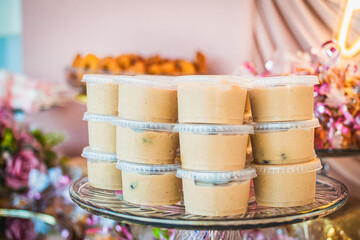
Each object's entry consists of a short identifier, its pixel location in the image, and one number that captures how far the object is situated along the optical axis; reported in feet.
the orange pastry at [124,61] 6.38
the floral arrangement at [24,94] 6.77
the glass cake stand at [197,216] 2.32
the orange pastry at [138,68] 6.18
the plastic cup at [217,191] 2.54
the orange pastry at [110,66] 6.28
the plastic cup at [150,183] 2.79
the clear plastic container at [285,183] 2.74
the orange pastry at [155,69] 6.12
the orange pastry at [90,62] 6.57
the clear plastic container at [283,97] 2.73
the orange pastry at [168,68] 6.07
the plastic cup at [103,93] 3.18
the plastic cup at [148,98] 2.76
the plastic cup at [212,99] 2.53
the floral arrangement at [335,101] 3.80
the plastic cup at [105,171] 3.20
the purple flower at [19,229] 4.97
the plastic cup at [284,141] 2.74
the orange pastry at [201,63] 6.28
